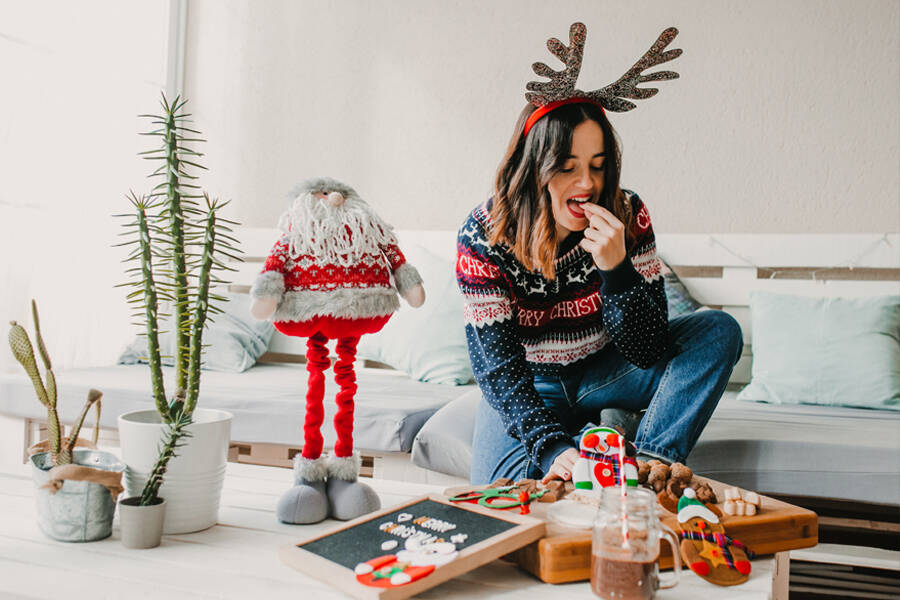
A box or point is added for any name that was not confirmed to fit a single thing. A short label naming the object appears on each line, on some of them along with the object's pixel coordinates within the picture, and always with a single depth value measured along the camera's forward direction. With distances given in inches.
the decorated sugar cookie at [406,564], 24.2
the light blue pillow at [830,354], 62.0
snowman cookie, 33.0
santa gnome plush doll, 35.0
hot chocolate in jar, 24.0
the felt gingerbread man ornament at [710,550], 26.1
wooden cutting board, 26.4
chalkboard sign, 24.4
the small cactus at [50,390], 31.0
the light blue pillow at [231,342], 79.4
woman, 43.1
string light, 74.0
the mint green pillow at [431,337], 74.0
